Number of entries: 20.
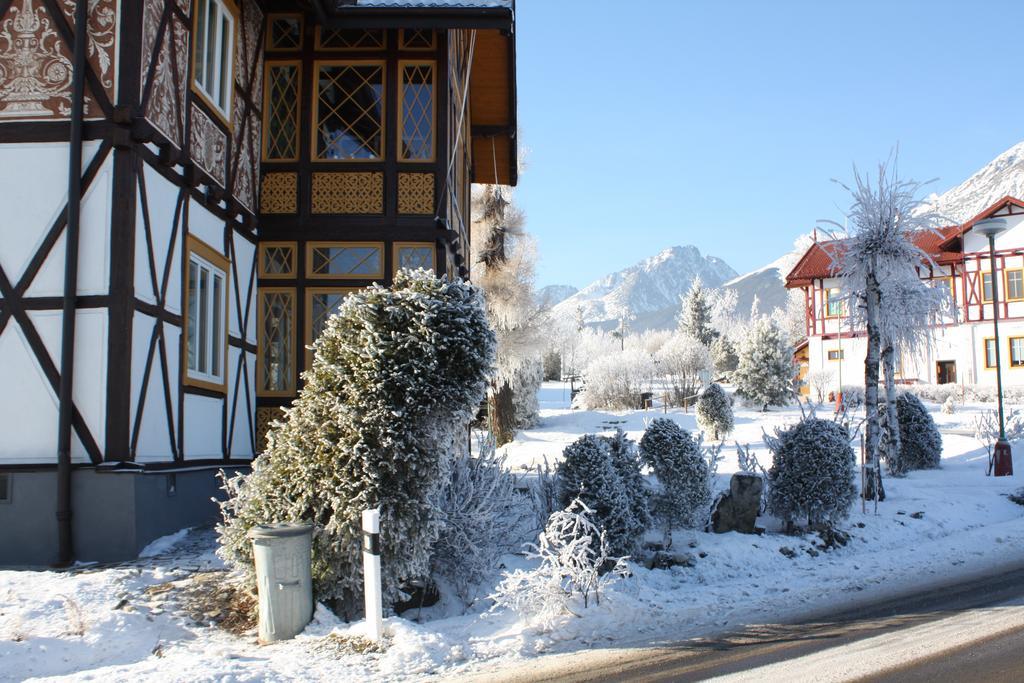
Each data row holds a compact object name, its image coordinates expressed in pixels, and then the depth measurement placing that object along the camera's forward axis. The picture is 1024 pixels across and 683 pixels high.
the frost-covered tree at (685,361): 51.42
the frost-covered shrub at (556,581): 7.12
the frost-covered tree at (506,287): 23.67
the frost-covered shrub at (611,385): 39.12
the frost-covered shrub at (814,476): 10.80
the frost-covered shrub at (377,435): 7.25
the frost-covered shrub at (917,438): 16.55
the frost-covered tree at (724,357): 64.12
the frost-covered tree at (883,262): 14.29
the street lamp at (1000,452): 15.62
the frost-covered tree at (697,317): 78.00
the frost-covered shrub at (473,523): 7.98
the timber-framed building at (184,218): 8.55
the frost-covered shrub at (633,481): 9.40
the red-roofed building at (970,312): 40.94
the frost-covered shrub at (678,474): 10.04
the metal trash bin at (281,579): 6.86
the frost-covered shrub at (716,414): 23.05
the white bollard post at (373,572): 6.69
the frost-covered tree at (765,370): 39.38
